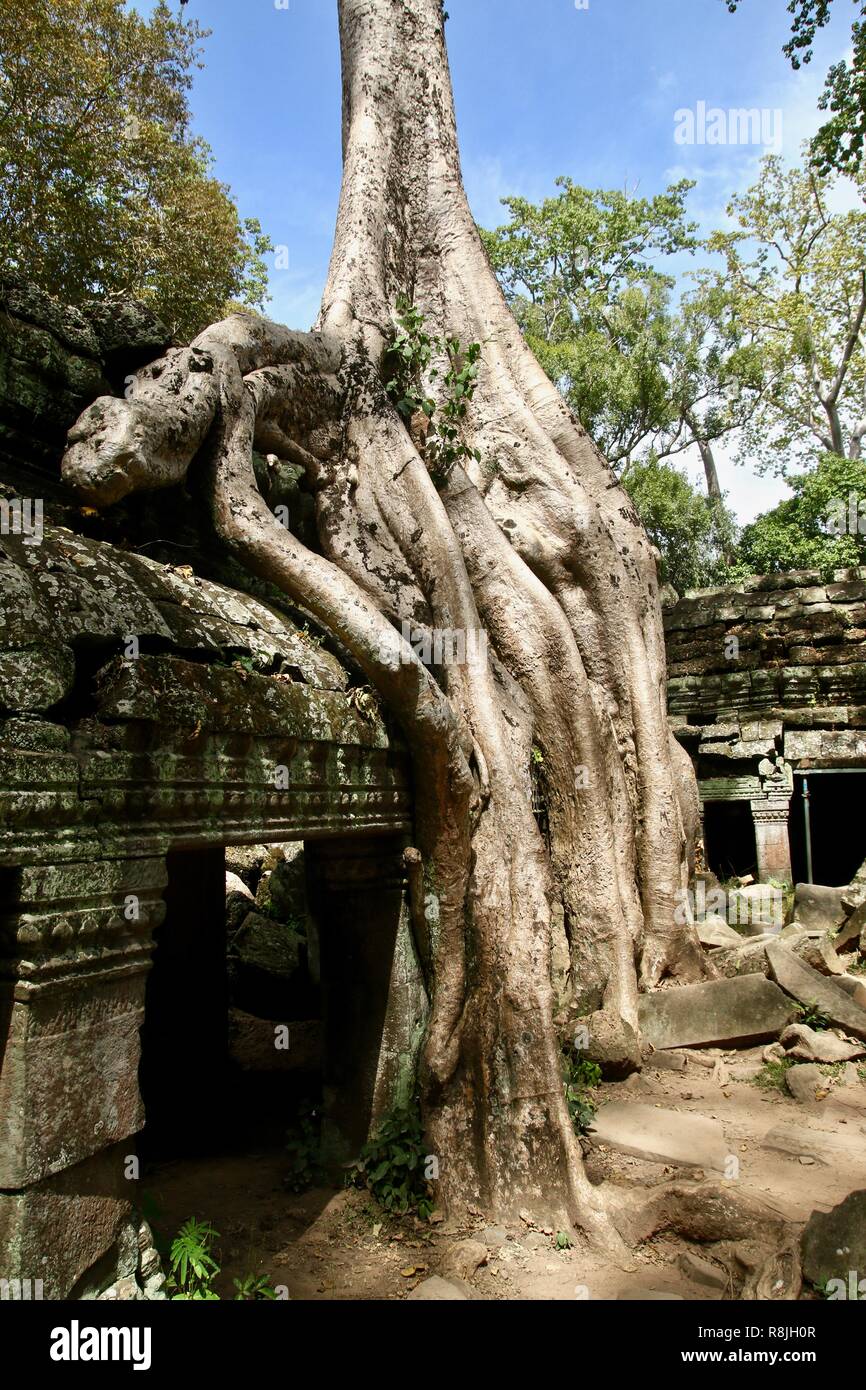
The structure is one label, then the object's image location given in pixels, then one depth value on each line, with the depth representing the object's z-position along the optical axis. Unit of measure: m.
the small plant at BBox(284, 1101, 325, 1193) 3.88
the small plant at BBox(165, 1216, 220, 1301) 2.60
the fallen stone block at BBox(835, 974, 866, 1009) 5.19
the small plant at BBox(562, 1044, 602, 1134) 4.15
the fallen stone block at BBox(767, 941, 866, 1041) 5.02
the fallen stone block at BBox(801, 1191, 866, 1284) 2.87
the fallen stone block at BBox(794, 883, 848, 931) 6.83
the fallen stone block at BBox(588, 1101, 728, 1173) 3.94
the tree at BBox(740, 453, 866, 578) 16.44
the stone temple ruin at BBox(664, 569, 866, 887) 8.42
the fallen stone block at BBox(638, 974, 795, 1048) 5.11
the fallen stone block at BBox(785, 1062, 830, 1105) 4.57
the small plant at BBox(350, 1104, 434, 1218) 3.52
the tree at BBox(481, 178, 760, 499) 18.95
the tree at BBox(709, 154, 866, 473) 18.72
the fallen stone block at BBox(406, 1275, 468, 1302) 2.89
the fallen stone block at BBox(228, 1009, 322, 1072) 5.64
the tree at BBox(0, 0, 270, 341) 10.48
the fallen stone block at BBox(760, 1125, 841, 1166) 4.00
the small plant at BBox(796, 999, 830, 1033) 5.11
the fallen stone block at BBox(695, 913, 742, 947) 6.25
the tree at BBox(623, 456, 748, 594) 19.11
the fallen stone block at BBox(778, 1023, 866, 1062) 4.84
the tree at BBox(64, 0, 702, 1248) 3.43
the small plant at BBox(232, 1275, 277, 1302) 2.87
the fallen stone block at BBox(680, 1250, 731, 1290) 3.06
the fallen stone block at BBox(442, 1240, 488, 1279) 3.07
